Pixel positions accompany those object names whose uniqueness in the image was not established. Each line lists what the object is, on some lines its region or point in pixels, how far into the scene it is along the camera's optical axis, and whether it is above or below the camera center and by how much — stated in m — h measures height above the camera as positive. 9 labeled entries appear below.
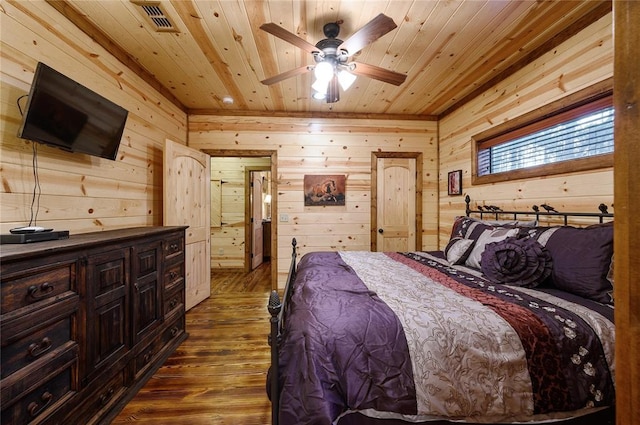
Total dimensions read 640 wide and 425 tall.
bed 0.99 -0.60
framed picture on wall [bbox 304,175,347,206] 3.79 +0.34
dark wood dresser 1.04 -0.59
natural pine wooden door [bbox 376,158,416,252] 3.91 +0.12
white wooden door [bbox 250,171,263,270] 5.13 -0.17
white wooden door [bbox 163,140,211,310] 2.85 +0.08
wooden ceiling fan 1.64 +1.17
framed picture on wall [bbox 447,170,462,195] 3.36 +0.39
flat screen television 1.44 +0.63
